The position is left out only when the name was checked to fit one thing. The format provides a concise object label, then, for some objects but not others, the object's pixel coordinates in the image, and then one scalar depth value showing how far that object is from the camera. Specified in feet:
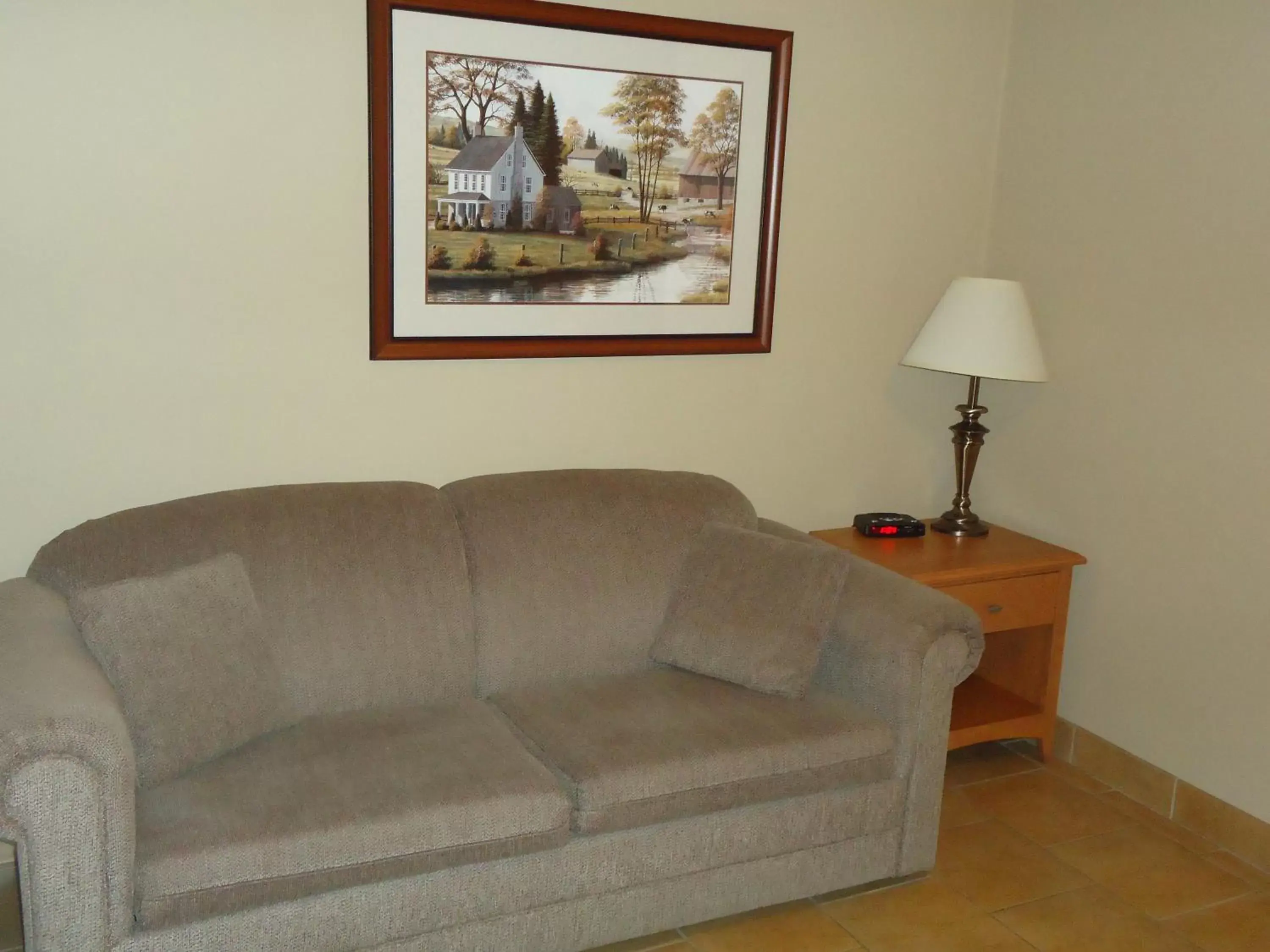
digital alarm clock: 11.08
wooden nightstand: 10.28
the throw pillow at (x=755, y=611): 8.65
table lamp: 10.32
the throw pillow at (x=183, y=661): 6.89
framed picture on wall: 9.07
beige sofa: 6.23
